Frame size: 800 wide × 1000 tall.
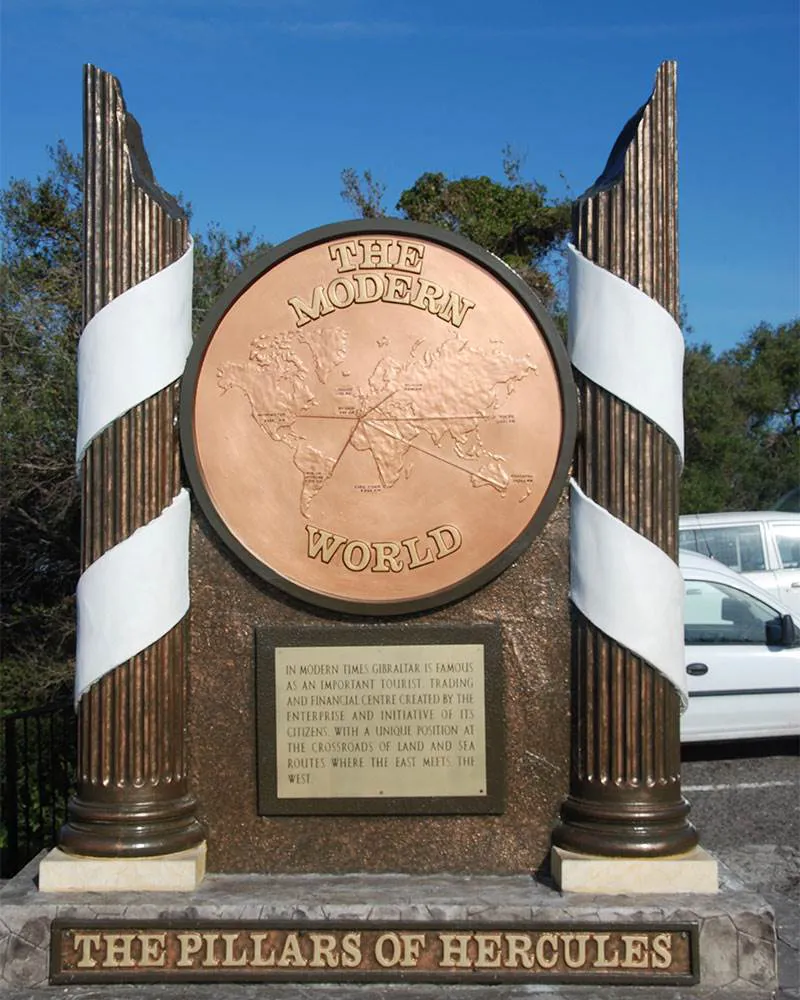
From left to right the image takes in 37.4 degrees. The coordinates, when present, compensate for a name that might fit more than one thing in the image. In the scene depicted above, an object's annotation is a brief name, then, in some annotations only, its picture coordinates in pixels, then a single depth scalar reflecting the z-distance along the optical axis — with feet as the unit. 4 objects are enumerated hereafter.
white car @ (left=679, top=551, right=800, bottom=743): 30.14
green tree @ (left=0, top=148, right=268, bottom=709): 40.19
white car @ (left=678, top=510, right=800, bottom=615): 39.34
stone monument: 15.55
